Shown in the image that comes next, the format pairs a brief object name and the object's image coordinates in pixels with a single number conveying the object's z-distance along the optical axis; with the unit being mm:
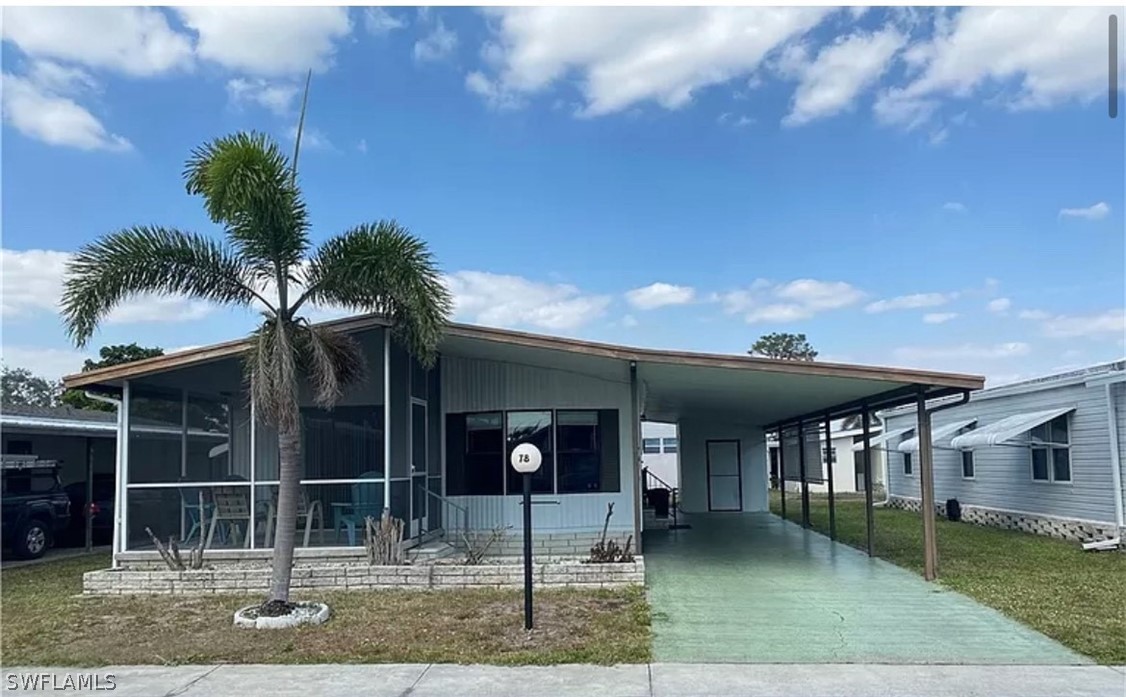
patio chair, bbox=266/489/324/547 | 10566
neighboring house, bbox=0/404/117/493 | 14258
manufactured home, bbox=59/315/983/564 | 10438
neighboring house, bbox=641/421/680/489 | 29016
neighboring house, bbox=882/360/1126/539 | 13414
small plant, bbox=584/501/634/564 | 9623
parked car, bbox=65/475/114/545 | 16234
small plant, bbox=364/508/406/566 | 9781
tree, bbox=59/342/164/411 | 29561
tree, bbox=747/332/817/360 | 62594
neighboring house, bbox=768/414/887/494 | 33844
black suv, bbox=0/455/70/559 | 13781
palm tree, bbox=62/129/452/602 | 7926
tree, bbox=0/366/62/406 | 45344
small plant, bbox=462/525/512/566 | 10188
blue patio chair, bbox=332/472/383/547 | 10430
